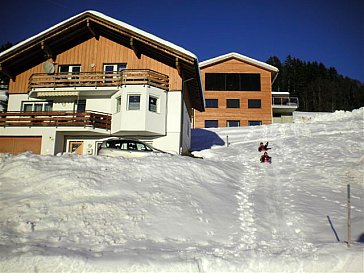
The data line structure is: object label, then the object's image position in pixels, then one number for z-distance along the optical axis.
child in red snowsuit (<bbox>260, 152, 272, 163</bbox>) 18.67
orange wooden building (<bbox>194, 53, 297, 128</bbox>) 39.44
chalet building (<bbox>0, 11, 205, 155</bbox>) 19.84
